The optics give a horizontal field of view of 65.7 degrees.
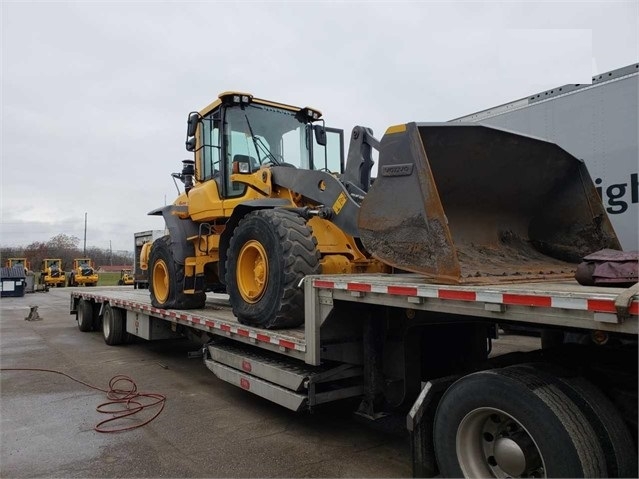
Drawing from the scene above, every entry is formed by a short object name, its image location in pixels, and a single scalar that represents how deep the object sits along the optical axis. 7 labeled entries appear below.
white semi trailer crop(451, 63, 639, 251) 5.45
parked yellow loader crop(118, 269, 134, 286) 36.88
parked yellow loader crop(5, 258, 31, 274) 36.47
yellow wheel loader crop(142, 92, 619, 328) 3.62
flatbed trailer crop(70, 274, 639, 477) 2.46
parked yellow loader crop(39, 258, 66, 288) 38.88
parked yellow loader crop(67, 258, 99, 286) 38.22
